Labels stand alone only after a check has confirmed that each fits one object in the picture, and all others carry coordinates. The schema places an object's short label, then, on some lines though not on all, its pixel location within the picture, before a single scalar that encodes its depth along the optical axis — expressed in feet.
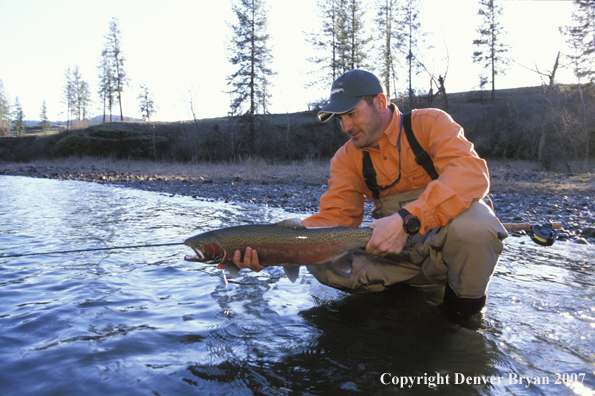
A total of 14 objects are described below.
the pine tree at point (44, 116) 271.28
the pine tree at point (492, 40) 147.43
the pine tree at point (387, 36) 133.69
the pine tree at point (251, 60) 122.42
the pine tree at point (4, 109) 297.53
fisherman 9.59
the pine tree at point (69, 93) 252.83
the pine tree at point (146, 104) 176.55
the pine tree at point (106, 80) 188.24
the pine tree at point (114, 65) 187.42
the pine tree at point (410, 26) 133.59
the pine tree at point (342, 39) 117.70
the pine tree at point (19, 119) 250.62
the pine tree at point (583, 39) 108.87
